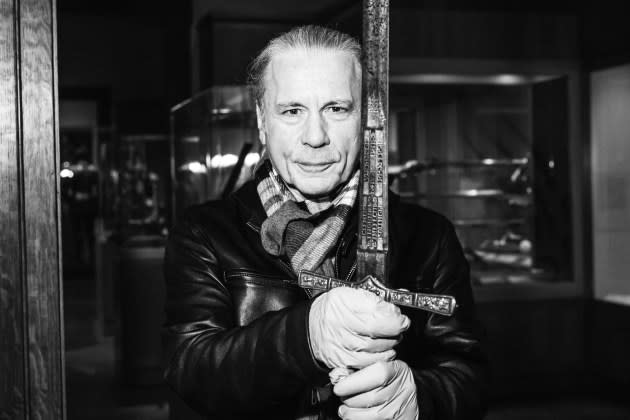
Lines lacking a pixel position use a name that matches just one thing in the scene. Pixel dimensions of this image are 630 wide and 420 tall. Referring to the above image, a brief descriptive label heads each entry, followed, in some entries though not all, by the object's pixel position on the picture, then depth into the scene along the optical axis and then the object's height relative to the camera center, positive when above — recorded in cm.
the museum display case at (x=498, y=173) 476 +13
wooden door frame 169 -2
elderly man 142 -15
